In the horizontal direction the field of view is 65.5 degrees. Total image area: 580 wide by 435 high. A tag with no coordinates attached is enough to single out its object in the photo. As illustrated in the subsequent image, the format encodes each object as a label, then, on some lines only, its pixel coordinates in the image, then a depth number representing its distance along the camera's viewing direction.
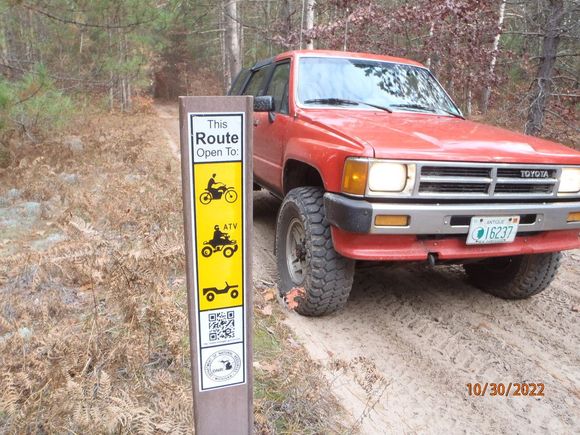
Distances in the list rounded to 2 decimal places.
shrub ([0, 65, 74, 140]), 5.61
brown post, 1.43
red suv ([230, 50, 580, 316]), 2.66
